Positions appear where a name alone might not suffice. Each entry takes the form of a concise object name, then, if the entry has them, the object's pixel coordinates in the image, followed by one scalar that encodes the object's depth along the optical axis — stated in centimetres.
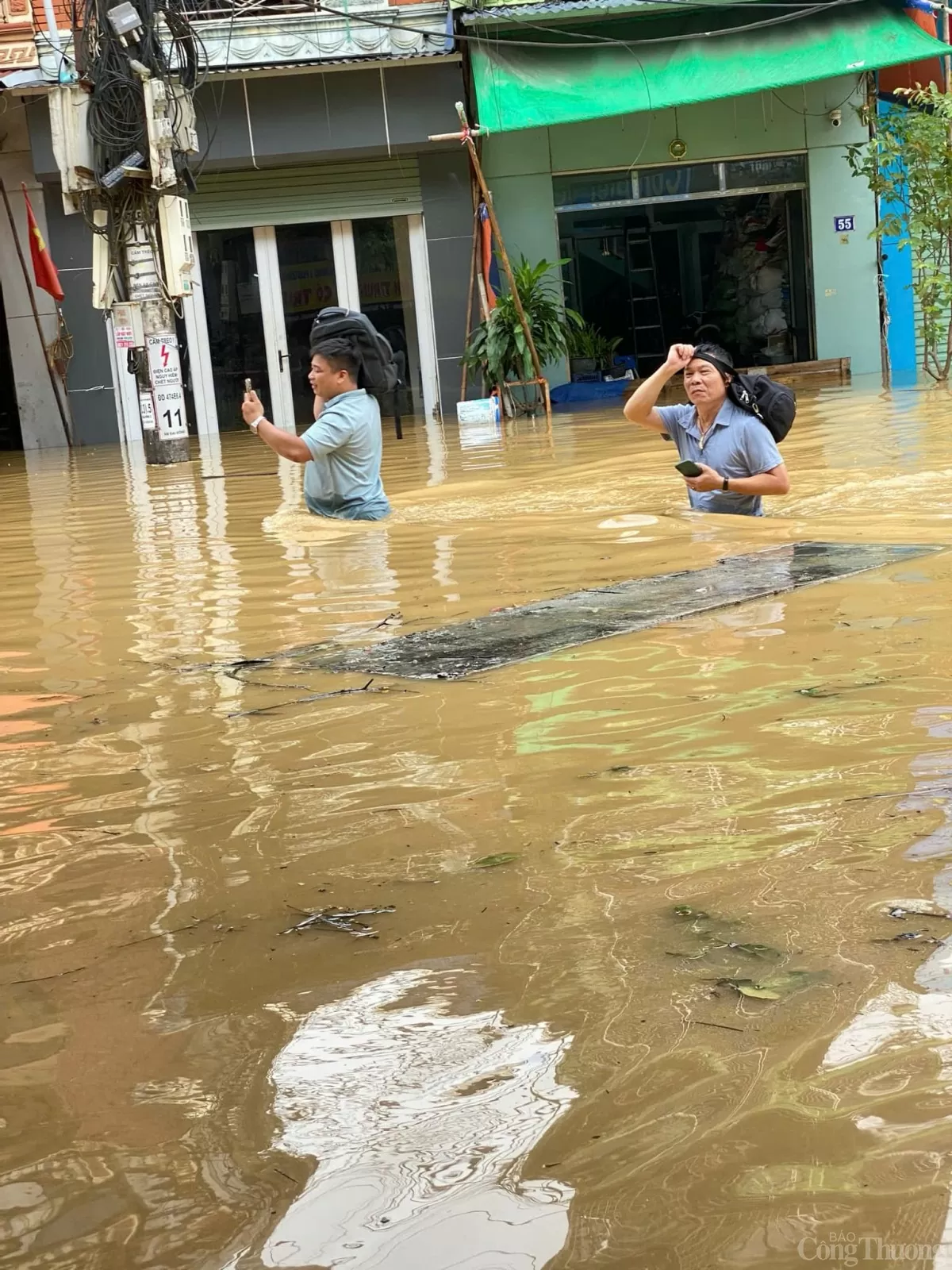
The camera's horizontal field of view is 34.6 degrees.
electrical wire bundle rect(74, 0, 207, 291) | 1352
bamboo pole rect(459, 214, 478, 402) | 1869
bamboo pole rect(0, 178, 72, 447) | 2080
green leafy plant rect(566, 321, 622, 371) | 2169
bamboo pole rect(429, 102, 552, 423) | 1738
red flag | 1975
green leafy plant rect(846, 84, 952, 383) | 1741
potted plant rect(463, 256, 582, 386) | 1856
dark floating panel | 506
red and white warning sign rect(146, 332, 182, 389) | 1428
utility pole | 1356
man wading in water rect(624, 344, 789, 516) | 736
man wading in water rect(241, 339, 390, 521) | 776
